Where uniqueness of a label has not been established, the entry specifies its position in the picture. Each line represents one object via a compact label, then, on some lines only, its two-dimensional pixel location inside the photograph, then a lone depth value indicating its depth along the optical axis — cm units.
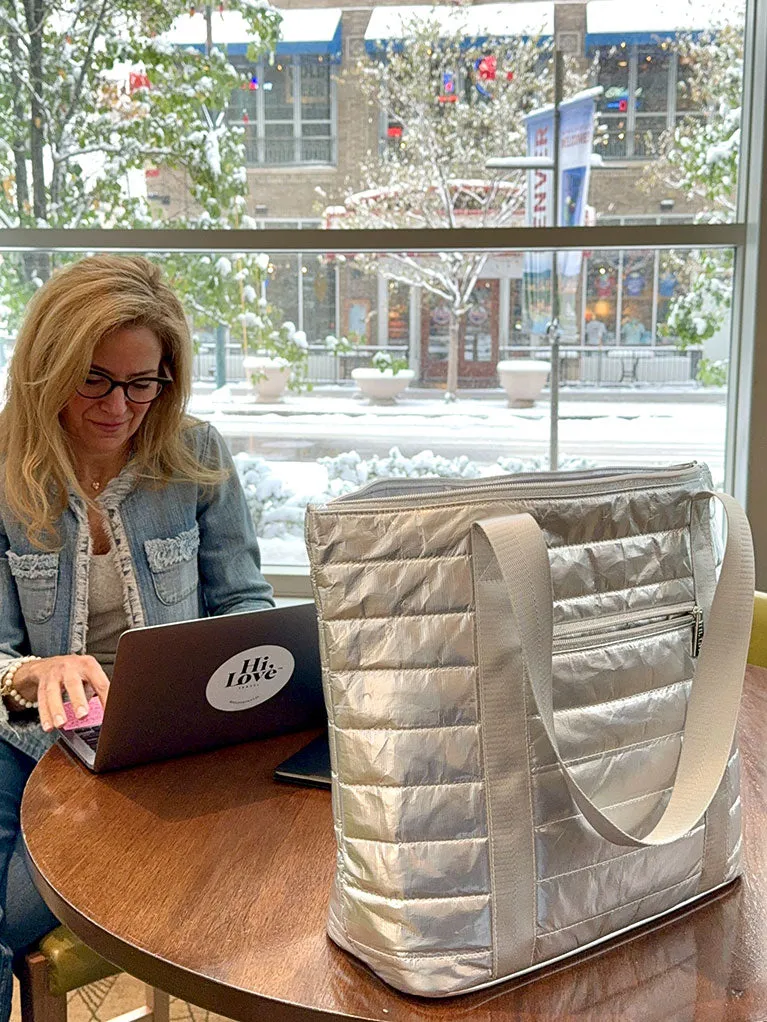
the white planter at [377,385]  300
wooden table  74
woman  160
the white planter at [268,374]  302
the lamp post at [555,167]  281
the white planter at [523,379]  294
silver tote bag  73
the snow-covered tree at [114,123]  290
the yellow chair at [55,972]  127
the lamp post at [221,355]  302
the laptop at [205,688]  107
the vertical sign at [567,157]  281
